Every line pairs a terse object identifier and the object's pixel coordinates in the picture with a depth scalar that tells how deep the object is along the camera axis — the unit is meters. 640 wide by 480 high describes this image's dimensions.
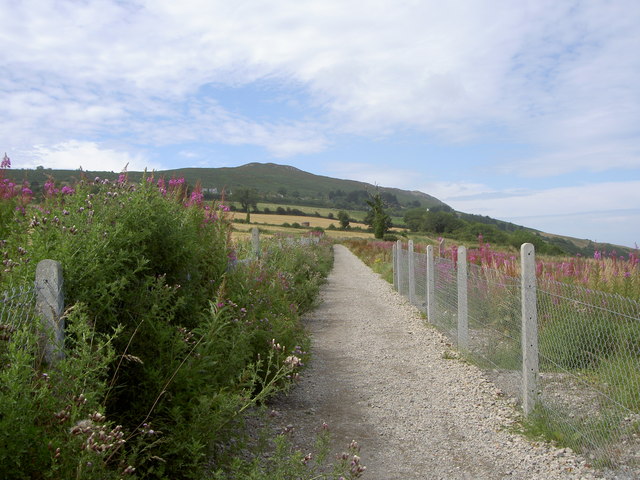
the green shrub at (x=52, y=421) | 2.34
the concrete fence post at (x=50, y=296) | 3.19
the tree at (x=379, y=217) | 46.03
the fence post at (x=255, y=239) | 9.97
